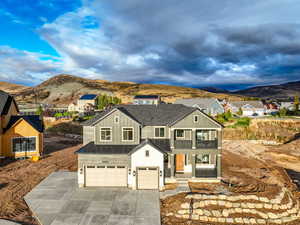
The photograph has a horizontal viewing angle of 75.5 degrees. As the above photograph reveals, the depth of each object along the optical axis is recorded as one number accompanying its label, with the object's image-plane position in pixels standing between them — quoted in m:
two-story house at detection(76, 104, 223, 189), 17.89
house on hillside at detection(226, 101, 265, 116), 69.00
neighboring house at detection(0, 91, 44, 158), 26.17
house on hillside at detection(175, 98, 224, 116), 61.59
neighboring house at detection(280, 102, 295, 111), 78.06
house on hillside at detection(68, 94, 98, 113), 87.58
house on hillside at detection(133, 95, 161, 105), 82.86
